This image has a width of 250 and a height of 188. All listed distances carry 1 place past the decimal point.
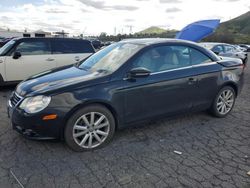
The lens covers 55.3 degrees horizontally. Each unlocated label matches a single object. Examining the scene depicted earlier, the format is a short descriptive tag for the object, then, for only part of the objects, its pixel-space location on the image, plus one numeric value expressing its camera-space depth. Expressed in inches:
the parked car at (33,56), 278.4
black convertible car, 127.2
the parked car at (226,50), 467.2
